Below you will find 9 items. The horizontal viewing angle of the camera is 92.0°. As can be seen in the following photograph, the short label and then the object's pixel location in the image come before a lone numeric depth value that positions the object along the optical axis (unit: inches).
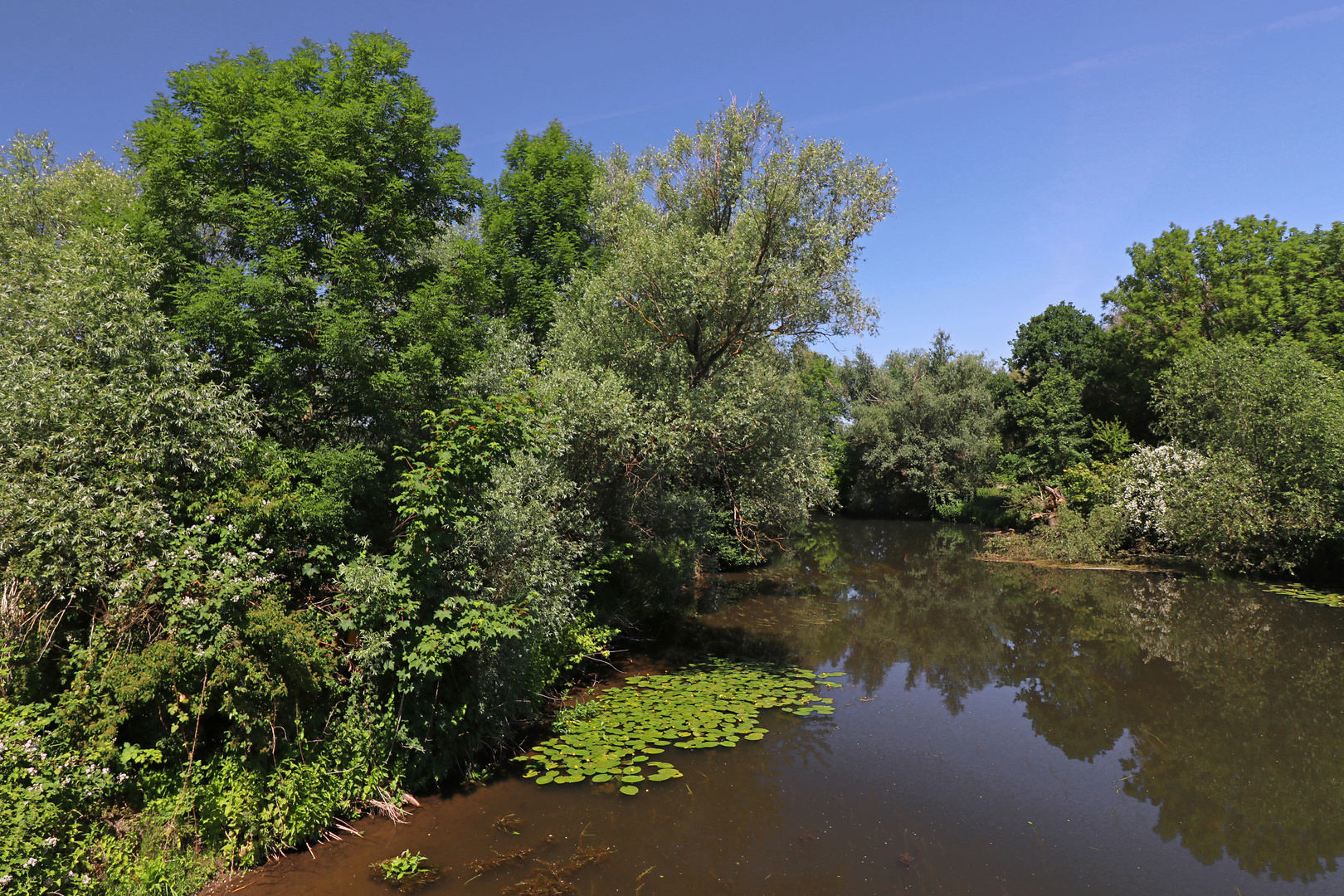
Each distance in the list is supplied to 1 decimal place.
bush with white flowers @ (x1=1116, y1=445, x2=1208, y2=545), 892.0
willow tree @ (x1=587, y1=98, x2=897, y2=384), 525.7
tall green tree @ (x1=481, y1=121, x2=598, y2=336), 689.6
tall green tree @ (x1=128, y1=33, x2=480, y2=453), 364.8
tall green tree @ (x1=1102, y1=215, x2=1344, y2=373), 1007.6
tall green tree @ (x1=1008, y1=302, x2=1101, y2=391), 1369.3
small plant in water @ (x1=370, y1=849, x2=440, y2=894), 267.0
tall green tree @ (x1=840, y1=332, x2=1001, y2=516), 1577.3
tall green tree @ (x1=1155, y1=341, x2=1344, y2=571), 757.9
